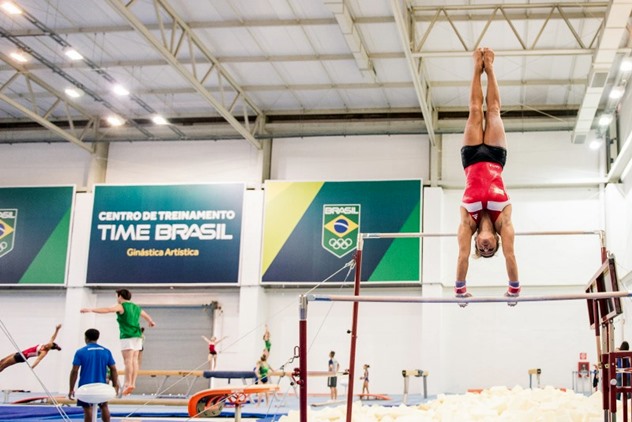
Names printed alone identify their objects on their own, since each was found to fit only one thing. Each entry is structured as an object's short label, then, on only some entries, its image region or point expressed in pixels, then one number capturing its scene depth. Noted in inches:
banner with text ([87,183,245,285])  887.1
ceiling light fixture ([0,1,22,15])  605.3
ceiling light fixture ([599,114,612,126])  799.7
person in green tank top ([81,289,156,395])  431.8
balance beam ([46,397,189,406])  547.5
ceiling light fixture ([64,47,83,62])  707.4
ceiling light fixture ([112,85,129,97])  781.9
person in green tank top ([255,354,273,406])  716.7
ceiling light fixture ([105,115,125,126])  856.7
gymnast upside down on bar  302.0
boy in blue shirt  372.2
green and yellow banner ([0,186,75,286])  912.9
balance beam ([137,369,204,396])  695.1
